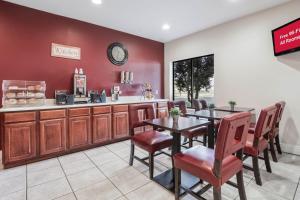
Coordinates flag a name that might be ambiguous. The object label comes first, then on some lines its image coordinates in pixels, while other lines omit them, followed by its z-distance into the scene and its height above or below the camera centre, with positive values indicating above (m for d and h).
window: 4.61 +0.60
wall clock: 4.32 +1.23
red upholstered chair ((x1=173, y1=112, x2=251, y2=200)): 1.39 -0.61
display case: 2.88 +0.12
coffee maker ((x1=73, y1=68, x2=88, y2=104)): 3.64 +0.27
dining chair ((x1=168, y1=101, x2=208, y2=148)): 2.85 -0.57
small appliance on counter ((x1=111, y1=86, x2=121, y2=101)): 4.32 +0.16
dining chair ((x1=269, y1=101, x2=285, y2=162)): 2.52 -0.61
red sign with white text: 2.85 +1.08
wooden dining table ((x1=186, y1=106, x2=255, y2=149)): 2.58 -0.29
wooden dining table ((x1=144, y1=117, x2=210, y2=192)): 1.99 -0.46
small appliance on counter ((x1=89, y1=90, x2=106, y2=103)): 3.82 +0.08
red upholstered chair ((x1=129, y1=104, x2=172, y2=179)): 2.26 -0.57
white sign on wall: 3.49 +1.05
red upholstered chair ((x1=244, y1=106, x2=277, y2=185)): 1.99 -0.54
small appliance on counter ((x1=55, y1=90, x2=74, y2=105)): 3.34 +0.03
